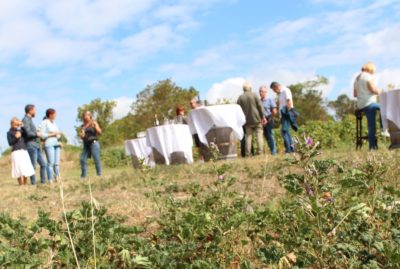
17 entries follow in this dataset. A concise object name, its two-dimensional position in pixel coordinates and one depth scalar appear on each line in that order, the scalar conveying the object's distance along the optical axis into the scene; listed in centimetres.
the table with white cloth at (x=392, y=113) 814
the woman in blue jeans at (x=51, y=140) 927
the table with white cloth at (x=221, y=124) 1004
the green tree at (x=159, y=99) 3350
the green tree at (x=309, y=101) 4406
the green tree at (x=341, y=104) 5086
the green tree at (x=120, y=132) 3369
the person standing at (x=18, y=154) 968
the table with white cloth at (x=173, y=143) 1063
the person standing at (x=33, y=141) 938
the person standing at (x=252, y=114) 995
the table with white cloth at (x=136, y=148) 1371
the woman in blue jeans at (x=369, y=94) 777
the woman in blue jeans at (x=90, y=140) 957
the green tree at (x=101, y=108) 4088
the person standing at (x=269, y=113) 1038
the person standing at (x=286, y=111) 966
